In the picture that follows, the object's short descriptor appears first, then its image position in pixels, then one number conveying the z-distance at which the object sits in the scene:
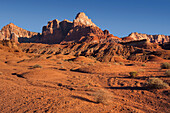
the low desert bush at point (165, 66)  15.78
